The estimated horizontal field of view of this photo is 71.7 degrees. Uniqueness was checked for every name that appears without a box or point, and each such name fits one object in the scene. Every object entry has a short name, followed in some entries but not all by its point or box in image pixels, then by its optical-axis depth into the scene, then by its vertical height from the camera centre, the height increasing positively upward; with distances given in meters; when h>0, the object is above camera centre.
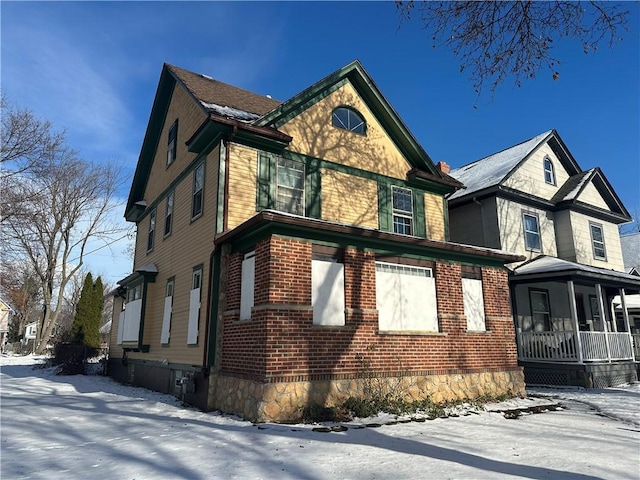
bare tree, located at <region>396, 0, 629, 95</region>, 6.20 +4.49
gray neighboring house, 15.70 +4.32
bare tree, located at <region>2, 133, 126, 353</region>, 32.48 +8.63
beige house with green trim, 8.94 +1.84
